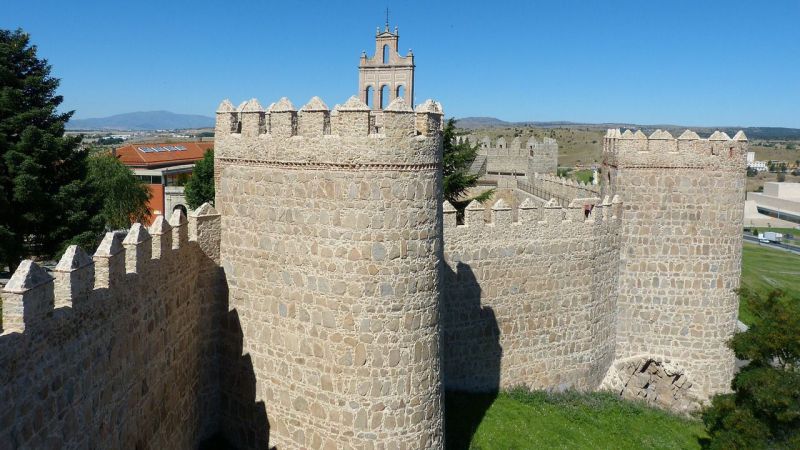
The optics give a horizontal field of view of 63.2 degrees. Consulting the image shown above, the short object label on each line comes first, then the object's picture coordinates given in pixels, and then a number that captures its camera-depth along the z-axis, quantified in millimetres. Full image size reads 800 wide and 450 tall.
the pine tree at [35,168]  17141
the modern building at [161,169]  37938
